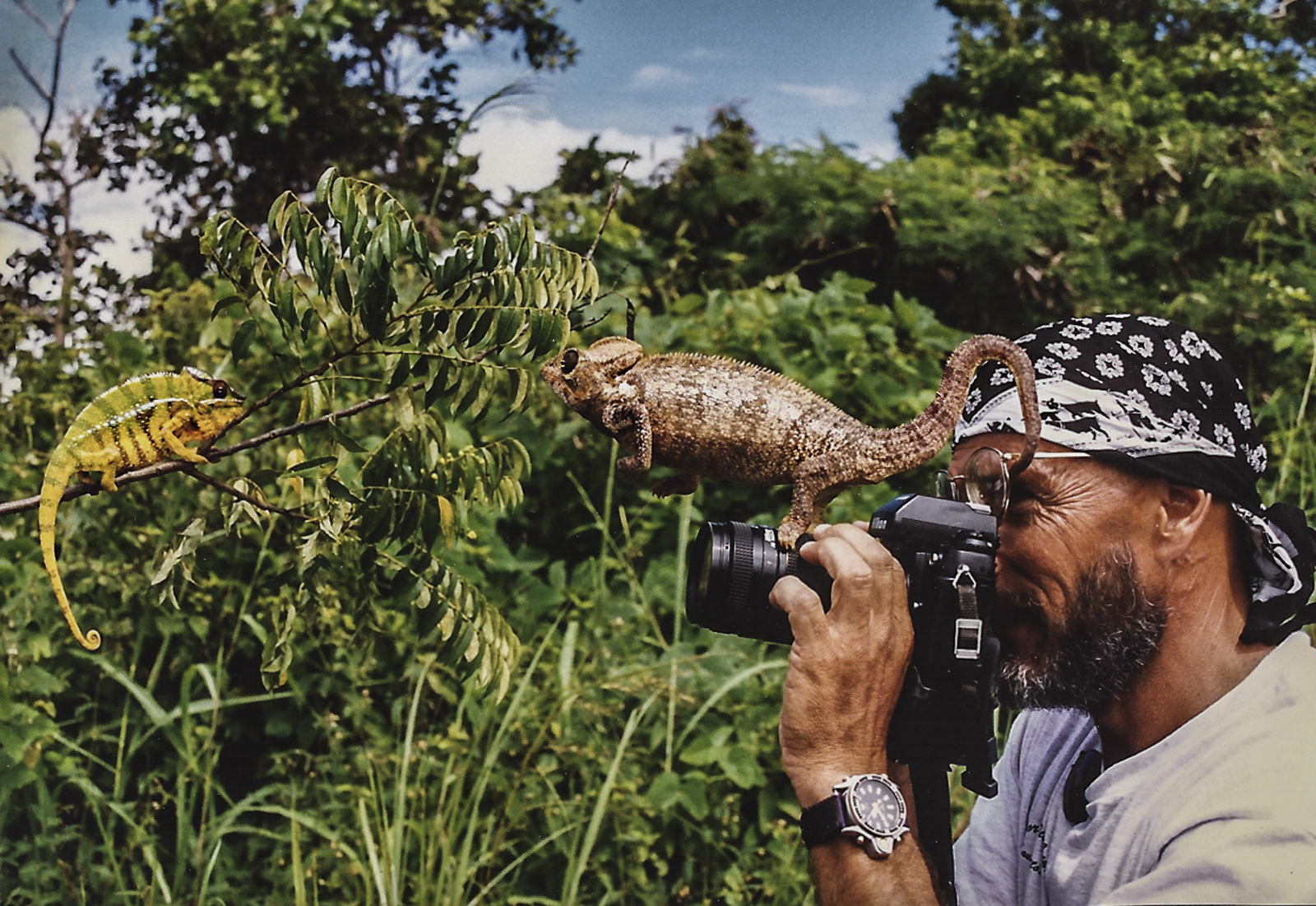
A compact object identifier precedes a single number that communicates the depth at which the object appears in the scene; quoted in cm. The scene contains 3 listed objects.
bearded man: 134
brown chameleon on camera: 117
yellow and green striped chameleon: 122
